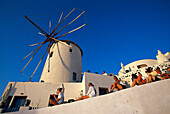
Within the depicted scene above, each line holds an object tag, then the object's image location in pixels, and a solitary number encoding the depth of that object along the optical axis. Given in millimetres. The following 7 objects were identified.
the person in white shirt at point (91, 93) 5008
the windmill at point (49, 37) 18000
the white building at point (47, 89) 11336
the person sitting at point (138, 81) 4914
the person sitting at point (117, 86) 5123
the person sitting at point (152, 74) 5054
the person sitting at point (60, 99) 5659
